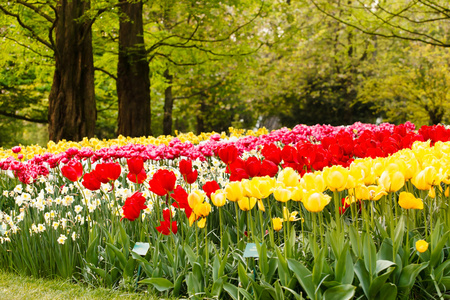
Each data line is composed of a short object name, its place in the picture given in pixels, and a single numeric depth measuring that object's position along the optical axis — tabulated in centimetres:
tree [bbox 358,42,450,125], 2088
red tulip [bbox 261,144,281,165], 374
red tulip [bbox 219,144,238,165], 378
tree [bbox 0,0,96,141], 1024
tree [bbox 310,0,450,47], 1063
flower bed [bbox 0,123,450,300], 263
